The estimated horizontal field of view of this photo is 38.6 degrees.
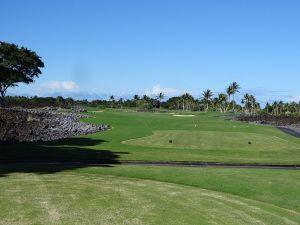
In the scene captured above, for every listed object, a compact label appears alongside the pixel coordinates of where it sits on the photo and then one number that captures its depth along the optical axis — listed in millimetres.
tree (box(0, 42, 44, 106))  90375
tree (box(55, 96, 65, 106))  169838
